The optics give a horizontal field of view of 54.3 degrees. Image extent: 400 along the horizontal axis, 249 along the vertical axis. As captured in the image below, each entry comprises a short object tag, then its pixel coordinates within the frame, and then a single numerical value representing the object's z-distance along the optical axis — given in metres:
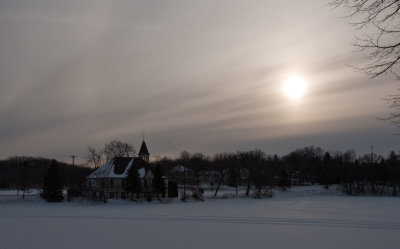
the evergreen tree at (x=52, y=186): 62.19
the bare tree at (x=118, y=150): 89.29
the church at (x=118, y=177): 72.19
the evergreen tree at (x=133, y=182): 65.79
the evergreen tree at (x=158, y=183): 70.50
